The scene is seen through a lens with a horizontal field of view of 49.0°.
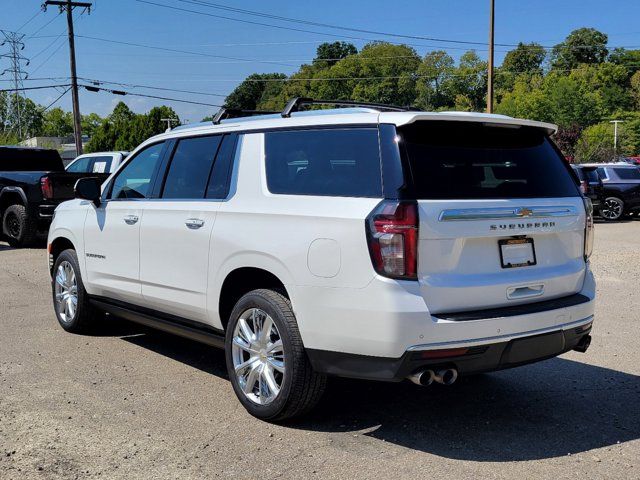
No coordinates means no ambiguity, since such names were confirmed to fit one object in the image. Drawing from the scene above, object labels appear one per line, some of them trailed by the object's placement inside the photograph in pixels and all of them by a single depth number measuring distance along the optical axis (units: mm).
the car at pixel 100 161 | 15586
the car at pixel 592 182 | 21859
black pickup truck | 13836
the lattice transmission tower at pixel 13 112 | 122719
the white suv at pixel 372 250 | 3762
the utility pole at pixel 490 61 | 25562
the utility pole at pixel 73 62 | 38750
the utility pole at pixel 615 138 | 72075
